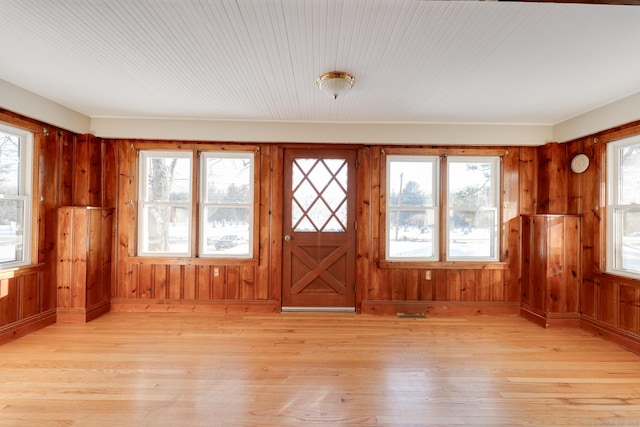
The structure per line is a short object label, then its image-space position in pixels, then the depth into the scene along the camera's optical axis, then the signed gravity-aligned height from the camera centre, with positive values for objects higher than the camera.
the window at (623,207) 3.21 +0.11
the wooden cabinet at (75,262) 3.64 -0.58
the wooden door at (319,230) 4.21 -0.20
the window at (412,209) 4.23 +0.09
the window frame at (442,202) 4.16 +0.19
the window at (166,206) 4.19 +0.10
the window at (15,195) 3.13 +0.18
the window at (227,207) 4.21 +0.10
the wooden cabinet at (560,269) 3.65 -0.63
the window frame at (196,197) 4.14 +0.23
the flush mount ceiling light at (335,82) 2.59 +1.13
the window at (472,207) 4.21 +0.12
